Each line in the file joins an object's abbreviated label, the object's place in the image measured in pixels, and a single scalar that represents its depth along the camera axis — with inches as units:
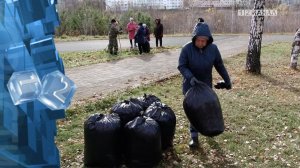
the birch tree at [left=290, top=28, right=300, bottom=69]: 357.1
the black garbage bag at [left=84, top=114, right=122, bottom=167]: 142.1
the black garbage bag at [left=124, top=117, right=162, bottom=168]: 141.7
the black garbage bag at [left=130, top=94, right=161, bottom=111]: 168.7
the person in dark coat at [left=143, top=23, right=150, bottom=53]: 487.9
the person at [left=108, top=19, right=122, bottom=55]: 474.5
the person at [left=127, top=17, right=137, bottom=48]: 552.8
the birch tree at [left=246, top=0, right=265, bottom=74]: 320.4
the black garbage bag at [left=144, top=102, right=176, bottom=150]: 155.4
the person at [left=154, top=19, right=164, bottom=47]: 558.4
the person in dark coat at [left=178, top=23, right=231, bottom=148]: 155.2
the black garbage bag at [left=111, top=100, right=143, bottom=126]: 154.1
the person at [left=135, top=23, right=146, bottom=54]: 480.3
